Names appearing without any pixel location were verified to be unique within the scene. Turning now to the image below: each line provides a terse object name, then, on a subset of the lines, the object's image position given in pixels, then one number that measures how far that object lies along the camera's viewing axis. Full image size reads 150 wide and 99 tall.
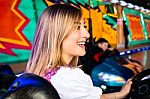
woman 1.08
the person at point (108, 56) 2.76
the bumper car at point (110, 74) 2.51
